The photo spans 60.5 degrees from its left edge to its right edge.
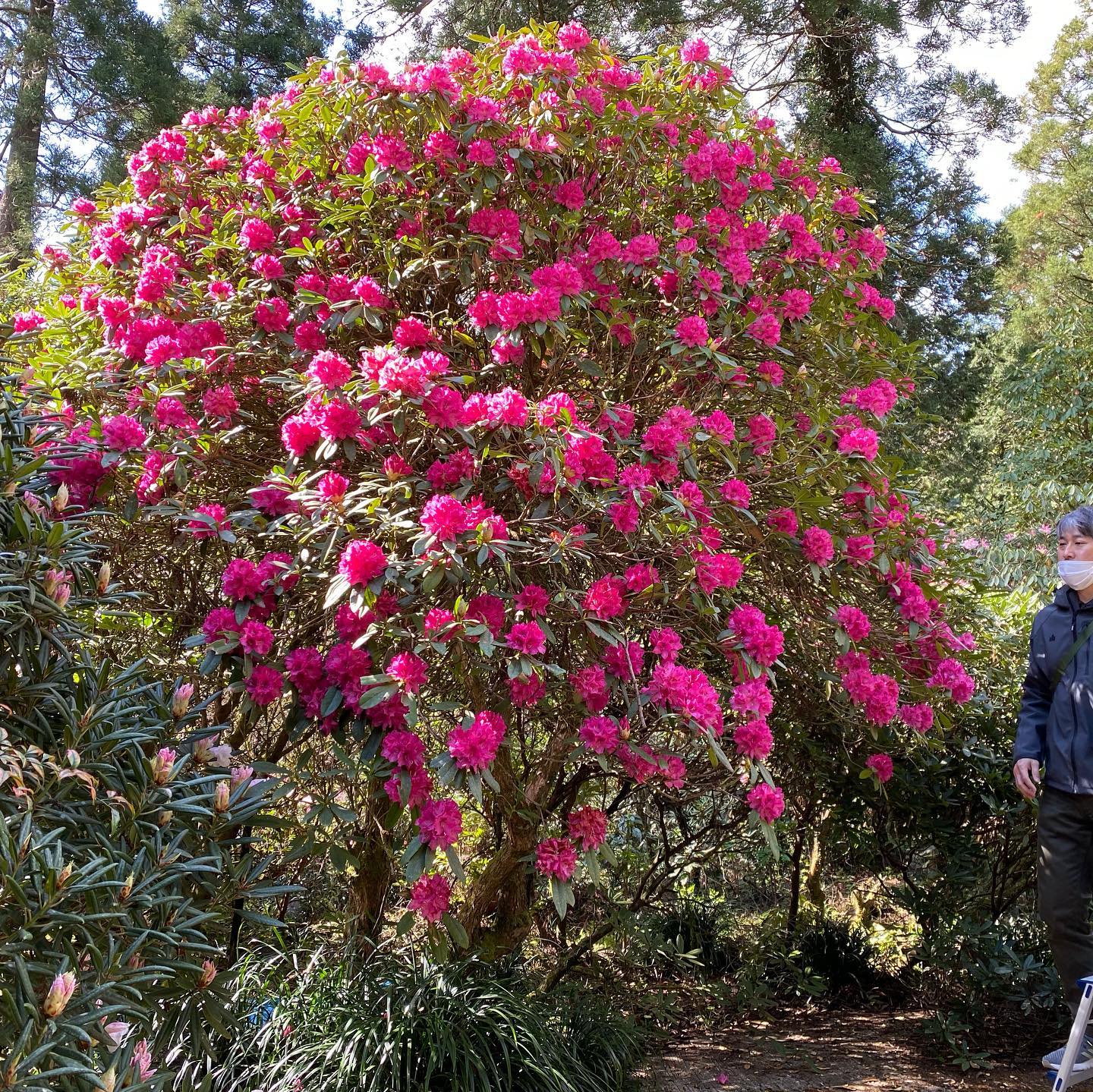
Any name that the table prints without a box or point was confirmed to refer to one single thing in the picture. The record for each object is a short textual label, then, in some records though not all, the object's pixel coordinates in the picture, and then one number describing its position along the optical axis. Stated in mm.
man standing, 2580
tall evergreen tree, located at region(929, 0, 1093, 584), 8250
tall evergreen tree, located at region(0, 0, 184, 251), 8656
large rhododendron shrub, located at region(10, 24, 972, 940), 2035
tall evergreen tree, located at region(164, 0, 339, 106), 9312
